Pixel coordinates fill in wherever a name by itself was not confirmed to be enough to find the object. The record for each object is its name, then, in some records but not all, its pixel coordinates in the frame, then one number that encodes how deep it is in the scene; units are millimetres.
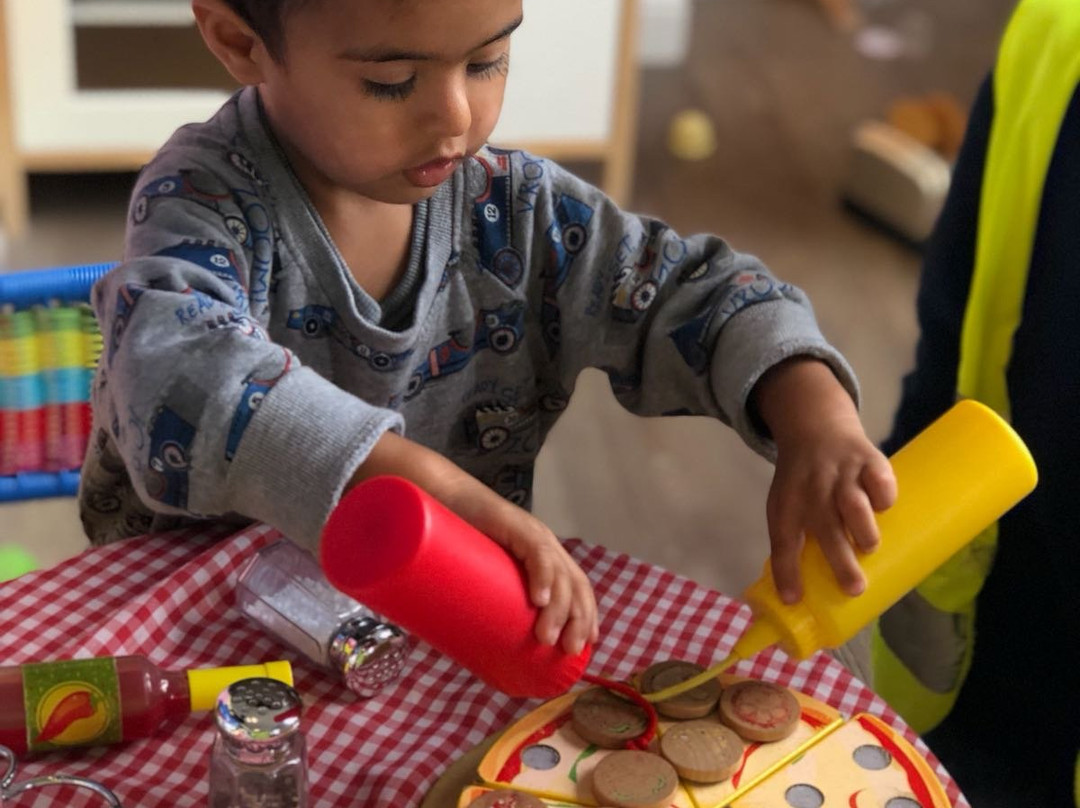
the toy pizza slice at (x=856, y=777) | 651
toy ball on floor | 2869
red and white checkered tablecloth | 677
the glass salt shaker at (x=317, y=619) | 726
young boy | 633
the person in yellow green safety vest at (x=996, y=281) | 895
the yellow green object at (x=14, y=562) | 1491
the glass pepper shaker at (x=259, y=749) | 588
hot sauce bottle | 669
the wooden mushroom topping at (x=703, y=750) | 654
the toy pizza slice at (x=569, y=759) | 649
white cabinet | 2352
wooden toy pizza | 646
